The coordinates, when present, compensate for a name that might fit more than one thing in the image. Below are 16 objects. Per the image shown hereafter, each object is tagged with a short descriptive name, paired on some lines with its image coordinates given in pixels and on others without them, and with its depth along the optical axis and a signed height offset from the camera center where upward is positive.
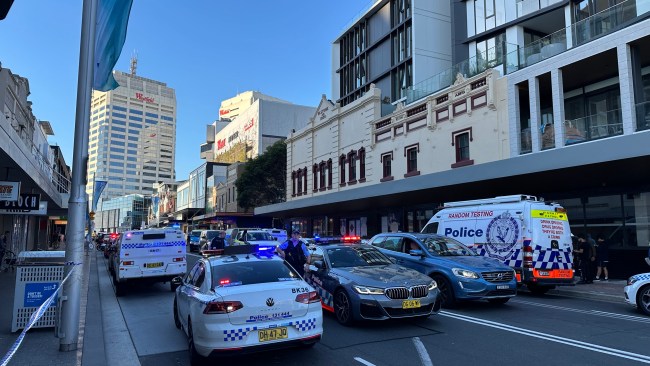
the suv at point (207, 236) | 32.19 -0.49
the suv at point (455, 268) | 9.81 -0.88
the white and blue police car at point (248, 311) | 5.77 -1.06
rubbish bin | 8.13 -1.06
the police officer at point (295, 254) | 10.58 -0.58
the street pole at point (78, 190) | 6.80 +0.60
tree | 52.16 +5.72
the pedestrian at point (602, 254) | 15.70 -0.90
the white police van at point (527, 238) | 11.96 -0.26
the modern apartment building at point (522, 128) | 16.20 +4.89
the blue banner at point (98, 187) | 32.75 +2.99
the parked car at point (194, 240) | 36.75 -0.91
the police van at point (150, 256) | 13.22 -0.79
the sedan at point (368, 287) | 7.96 -1.06
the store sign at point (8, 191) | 12.11 +1.01
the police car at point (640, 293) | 9.79 -1.39
